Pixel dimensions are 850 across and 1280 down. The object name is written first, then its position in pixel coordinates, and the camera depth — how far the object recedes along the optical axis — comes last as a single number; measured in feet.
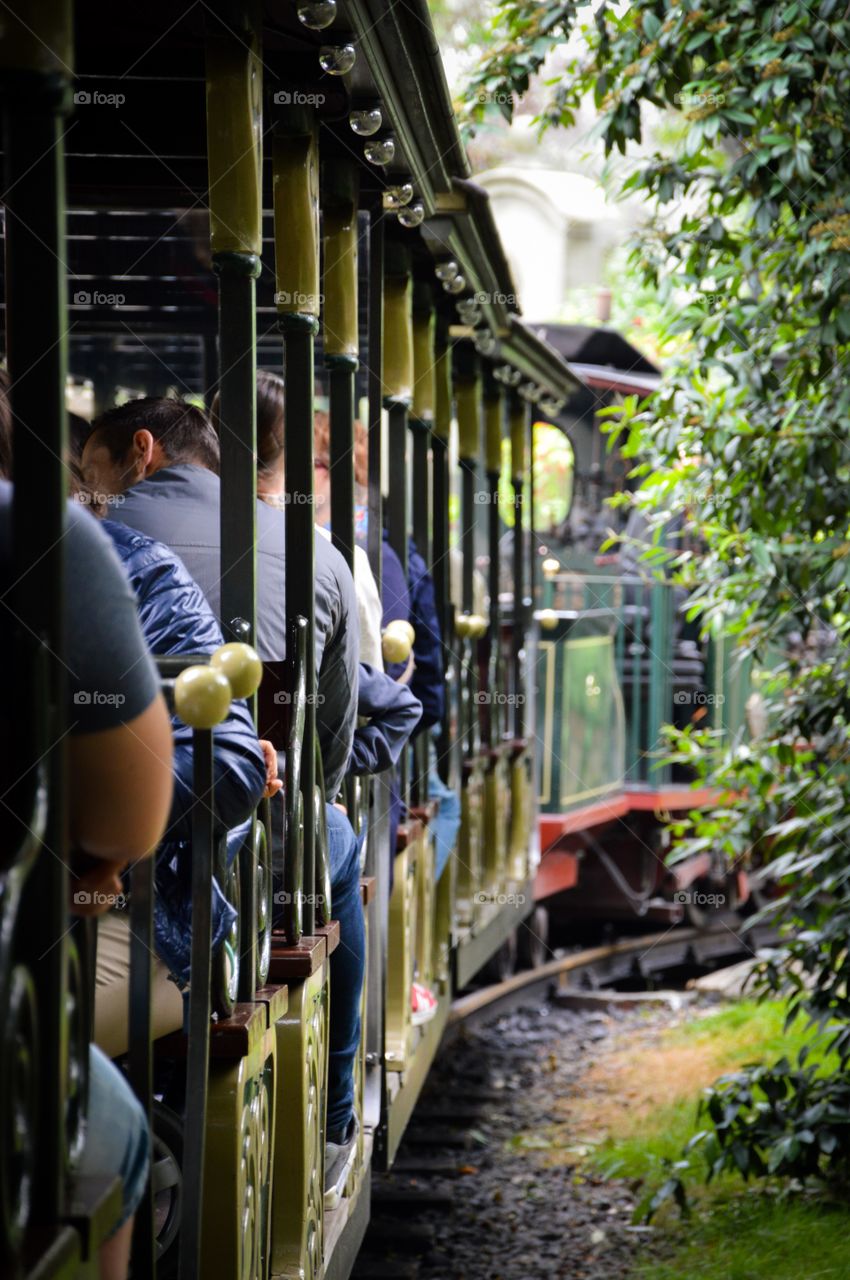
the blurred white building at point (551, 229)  78.23
